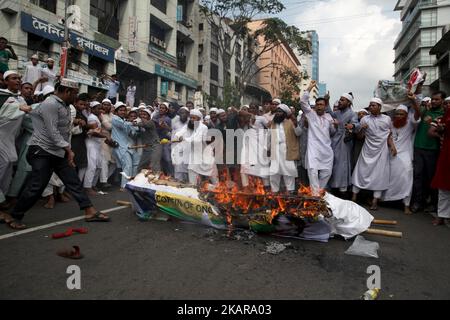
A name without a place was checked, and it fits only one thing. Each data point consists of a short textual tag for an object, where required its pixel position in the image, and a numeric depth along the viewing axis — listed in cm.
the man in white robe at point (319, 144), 628
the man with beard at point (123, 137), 759
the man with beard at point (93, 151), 678
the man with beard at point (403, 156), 601
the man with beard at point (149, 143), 774
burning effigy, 386
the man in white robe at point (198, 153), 688
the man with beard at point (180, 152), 734
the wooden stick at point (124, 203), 562
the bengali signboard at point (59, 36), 1398
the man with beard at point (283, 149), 648
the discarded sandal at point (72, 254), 321
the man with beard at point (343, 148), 664
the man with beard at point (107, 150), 741
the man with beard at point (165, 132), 845
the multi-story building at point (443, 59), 1975
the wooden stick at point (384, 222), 468
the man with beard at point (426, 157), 584
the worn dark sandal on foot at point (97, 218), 459
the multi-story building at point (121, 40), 1430
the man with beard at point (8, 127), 469
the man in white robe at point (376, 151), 616
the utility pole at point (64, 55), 1353
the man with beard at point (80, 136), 634
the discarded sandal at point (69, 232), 385
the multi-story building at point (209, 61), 3116
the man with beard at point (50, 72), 1005
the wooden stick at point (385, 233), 404
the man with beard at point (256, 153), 674
